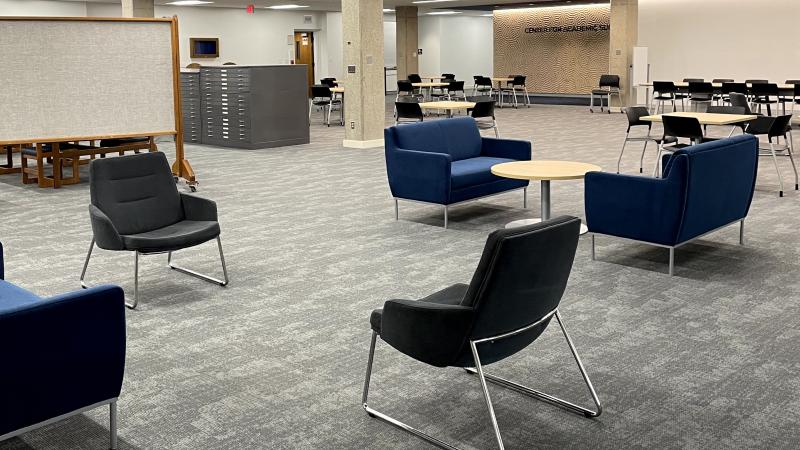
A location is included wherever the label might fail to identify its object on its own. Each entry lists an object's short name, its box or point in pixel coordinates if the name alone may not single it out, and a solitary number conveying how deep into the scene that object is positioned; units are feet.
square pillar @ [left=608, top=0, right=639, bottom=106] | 65.36
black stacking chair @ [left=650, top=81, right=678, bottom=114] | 59.06
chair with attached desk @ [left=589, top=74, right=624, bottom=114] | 65.72
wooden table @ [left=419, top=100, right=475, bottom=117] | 41.90
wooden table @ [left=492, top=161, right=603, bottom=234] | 20.92
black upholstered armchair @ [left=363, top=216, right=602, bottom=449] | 9.95
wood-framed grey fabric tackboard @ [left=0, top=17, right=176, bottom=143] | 27.76
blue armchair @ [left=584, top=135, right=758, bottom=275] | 18.30
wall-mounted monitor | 78.64
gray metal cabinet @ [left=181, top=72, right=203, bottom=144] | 47.09
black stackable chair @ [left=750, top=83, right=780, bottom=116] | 52.42
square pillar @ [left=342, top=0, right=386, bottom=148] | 44.04
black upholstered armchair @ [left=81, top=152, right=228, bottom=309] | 17.17
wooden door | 88.94
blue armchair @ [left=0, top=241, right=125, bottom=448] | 9.52
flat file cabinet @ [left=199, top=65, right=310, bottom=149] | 43.68
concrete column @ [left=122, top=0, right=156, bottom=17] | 55.67
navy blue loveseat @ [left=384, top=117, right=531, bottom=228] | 23.79
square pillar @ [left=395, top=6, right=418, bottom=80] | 83.51
